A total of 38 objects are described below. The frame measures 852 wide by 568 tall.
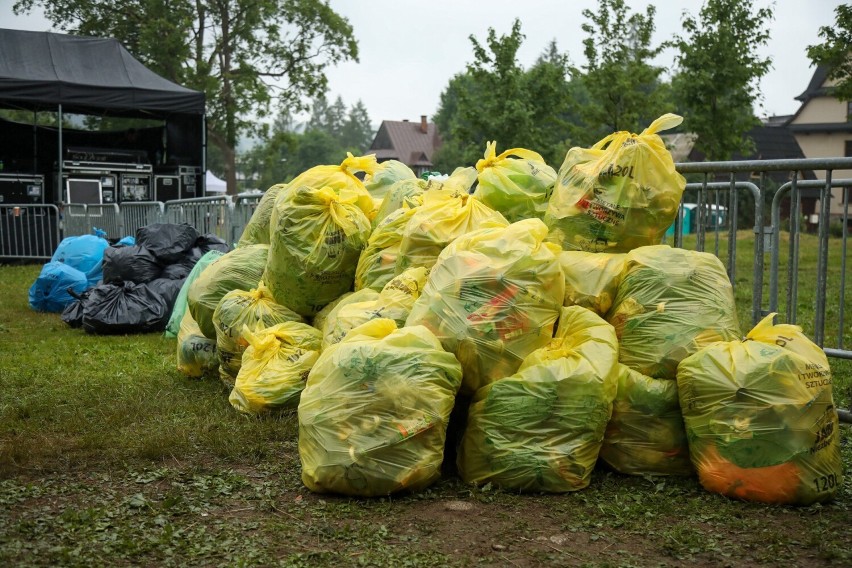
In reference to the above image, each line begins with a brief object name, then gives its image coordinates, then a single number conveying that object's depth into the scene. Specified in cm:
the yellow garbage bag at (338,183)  492
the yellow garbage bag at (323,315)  477
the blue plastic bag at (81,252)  964
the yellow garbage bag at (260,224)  587
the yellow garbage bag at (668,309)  362
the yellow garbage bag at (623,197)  408
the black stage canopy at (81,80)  1510
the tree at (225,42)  2795
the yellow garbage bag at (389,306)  398
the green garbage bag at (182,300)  690
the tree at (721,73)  1764
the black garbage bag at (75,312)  788
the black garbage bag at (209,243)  843
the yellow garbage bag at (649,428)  353
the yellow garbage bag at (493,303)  350
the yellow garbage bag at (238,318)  485
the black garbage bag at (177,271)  809
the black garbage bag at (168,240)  817
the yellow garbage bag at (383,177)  580
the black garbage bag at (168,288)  784
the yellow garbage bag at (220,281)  543
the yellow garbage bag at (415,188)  488
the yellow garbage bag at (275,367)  439
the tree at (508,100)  2269
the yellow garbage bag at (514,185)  467
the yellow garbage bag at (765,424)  319
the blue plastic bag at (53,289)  893
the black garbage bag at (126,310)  756
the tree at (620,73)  1958
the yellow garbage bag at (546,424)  335
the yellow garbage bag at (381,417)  324
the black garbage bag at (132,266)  807
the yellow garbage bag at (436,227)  420
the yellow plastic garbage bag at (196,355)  549
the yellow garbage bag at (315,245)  469
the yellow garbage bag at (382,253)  450
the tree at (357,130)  13988
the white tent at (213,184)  3894
